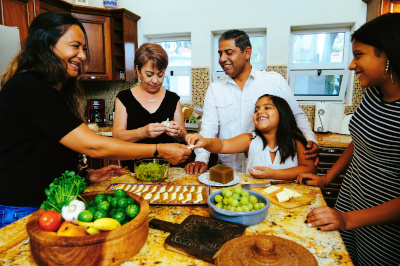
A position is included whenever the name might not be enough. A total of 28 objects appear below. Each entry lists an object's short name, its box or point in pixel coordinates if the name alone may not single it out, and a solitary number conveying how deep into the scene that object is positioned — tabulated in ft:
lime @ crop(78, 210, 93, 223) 2.87
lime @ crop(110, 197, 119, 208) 3.20
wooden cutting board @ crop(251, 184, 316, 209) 4.02
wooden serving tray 4.16
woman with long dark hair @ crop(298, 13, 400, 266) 3.54
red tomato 2.77
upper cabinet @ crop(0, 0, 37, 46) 9.77
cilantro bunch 3.12
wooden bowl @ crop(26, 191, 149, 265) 2.56
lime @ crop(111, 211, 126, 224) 2.94
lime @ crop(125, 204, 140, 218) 3.04
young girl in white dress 6.18
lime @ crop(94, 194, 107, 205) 3.29
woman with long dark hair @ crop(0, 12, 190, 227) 3.77
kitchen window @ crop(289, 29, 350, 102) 12.86
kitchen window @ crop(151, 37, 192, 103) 14.98
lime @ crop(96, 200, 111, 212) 3.03
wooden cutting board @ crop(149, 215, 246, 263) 2.85
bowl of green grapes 3.42
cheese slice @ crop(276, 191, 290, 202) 4.11
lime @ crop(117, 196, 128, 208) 3.18
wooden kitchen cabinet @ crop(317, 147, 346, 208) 10.11
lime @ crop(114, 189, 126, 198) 3.38
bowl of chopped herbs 5.15
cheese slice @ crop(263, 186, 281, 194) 4.41
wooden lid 2.30
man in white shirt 7.63
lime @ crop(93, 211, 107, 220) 2.94
